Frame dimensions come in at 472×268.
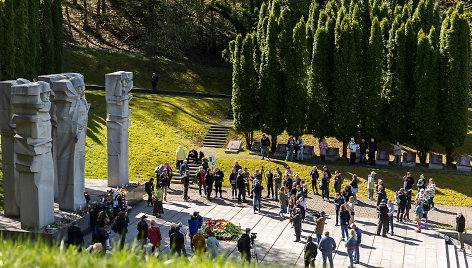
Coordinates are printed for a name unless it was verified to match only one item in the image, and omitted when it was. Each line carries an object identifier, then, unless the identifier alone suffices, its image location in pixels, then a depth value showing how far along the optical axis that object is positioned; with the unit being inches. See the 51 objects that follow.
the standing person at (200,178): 1055.6
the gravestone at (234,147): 1322.1
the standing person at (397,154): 1230.3
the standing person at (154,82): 1705.2
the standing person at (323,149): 1240.8
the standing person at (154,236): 691.4
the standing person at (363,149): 1219.2
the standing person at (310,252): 661.3
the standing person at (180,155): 1174.3
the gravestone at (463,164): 1203.2
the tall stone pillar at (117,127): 987.3
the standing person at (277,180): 1050.1
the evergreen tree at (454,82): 1229.1
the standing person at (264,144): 1242.0
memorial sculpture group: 723.6
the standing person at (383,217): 836.0
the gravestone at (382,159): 1235.9
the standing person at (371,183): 1035.1
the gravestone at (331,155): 1268.5
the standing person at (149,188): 974.3
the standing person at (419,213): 875.4
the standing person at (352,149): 1213.7
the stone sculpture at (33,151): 716.0
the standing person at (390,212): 855.1
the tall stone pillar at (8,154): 783.7
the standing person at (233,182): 1049.9
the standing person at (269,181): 1050.1
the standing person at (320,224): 773.3
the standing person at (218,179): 1053.8
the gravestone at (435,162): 1213.1
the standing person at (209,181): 1031.0
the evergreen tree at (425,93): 1242.9
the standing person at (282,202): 927.9
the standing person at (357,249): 728.3
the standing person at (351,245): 696.6
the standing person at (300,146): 1240.2
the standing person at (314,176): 1082.7
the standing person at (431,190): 984.3
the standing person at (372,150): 1217.4
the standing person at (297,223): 805.2
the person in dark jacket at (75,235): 677.3
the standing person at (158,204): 910.4
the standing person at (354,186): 1004.6
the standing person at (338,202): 882.6
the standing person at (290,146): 1233.4
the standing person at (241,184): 1014.4
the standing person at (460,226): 820.0
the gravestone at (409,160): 1222.9
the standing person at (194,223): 755.4
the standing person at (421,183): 1026.7
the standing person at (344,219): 798.5
